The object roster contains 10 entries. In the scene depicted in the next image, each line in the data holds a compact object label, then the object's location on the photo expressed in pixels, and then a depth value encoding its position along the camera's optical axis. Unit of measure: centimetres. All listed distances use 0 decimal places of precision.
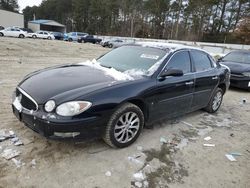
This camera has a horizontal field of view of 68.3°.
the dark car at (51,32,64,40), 3005
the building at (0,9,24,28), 3491
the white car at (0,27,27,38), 2289
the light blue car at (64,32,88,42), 2869
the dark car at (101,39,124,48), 2377
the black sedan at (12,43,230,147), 226
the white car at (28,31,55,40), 2693
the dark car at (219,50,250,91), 652
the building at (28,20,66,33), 4299
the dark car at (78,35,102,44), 2804
